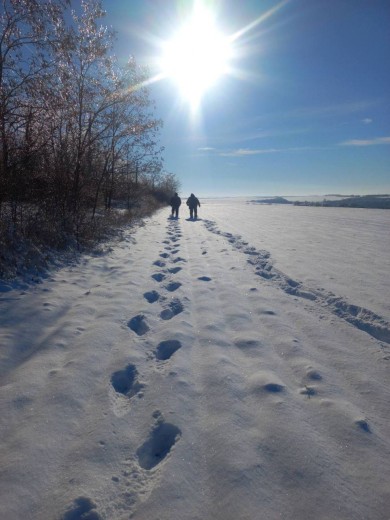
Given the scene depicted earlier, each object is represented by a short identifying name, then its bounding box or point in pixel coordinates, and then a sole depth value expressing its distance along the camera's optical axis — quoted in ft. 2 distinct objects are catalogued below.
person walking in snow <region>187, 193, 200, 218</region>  74.03
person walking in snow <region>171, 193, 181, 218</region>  77.04
